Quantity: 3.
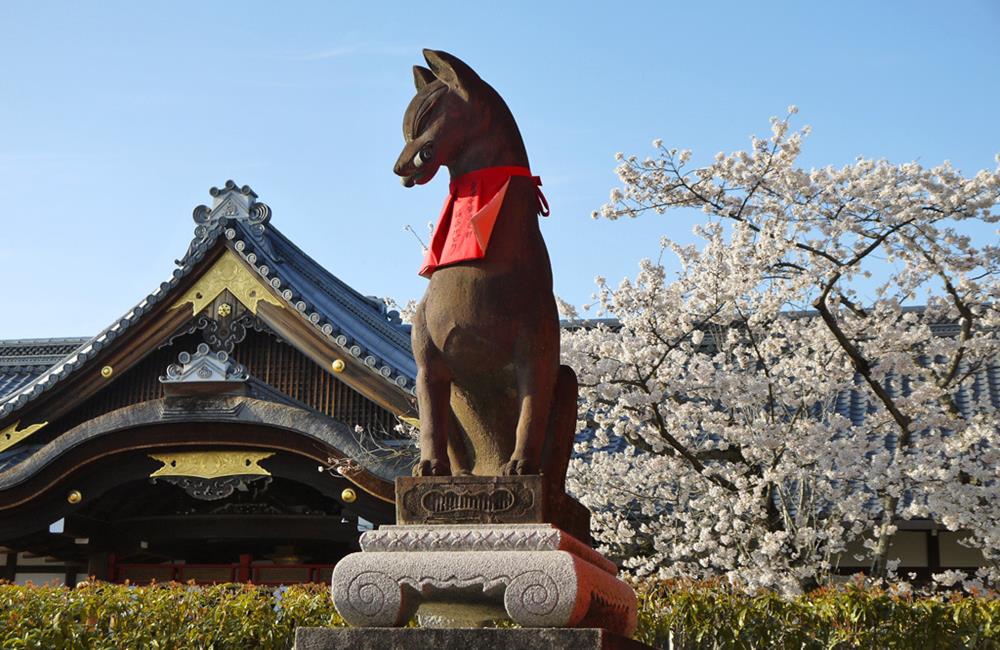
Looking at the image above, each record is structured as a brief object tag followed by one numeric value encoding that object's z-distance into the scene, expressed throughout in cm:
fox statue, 496
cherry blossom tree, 1014
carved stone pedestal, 431
